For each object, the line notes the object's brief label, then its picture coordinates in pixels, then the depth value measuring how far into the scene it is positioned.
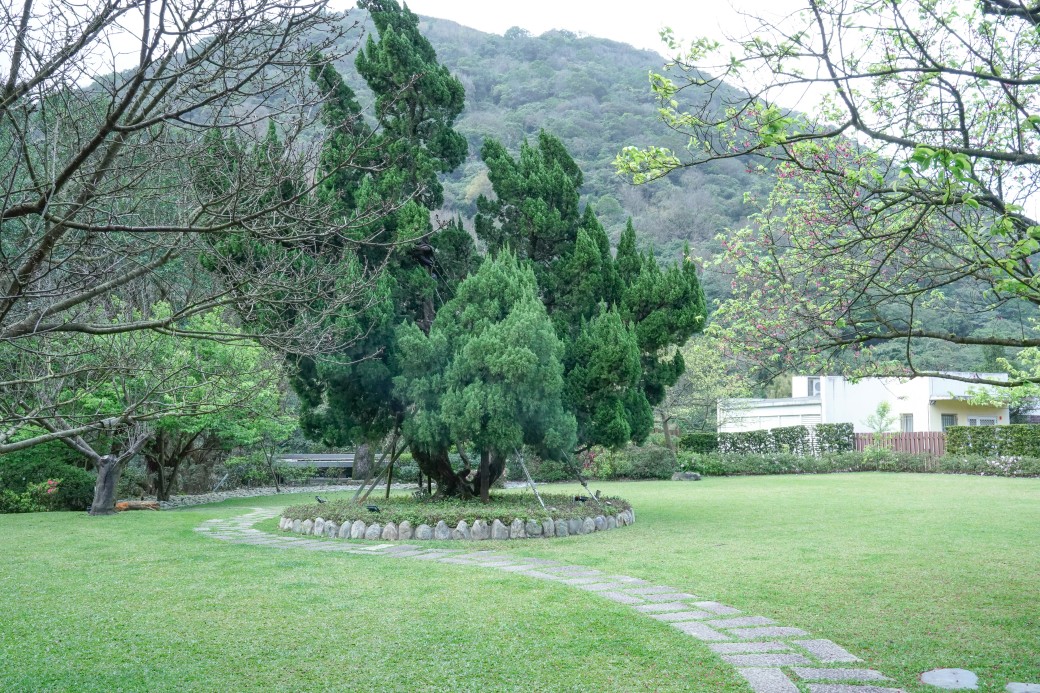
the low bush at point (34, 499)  16.39
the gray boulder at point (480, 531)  11.52
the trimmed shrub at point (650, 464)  26.41
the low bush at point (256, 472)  23.64
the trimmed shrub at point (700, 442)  30.81
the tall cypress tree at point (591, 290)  13.40
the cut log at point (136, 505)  17.14
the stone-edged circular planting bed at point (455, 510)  11.80
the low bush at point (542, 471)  26.19
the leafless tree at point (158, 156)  3.39
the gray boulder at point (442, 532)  11.52
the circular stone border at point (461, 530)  11.55
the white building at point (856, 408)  33.75
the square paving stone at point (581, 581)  8.05
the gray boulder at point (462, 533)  11.53
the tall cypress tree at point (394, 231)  12.55
